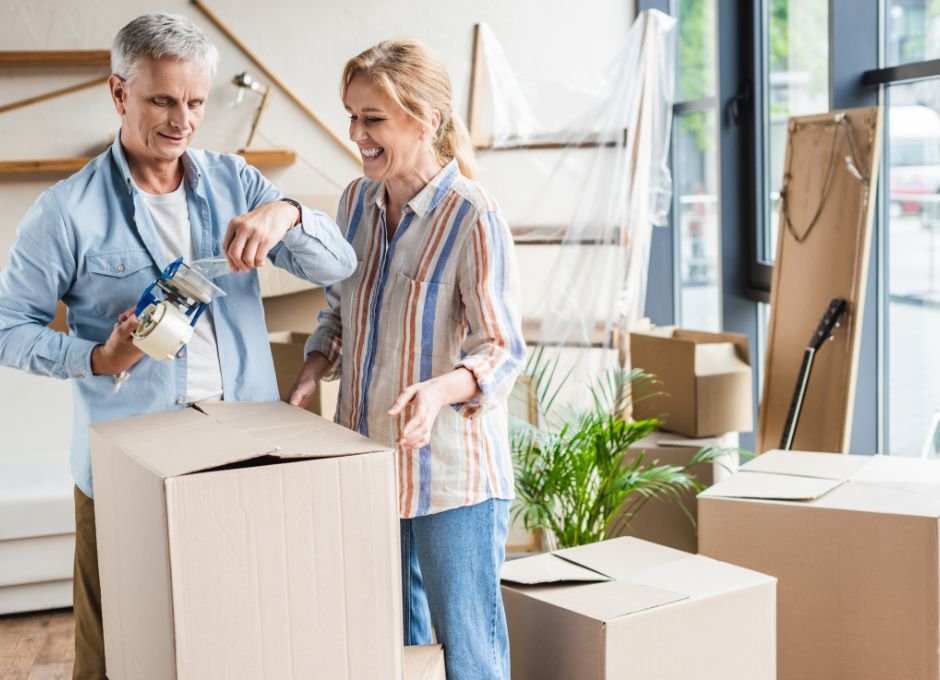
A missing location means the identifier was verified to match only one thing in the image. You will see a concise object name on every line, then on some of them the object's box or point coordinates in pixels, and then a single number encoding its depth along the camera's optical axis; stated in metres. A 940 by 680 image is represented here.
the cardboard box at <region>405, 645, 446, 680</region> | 1.49
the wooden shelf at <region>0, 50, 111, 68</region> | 3.70
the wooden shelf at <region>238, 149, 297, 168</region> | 3.84
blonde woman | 1.53
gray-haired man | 1.49
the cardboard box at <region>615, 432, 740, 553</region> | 2.97
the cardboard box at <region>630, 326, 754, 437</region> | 3.04
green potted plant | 2.71
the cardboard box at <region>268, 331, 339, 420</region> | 3.10
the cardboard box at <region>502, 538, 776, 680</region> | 1.75
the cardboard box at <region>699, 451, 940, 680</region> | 2.05
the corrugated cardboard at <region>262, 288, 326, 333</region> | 4.07
